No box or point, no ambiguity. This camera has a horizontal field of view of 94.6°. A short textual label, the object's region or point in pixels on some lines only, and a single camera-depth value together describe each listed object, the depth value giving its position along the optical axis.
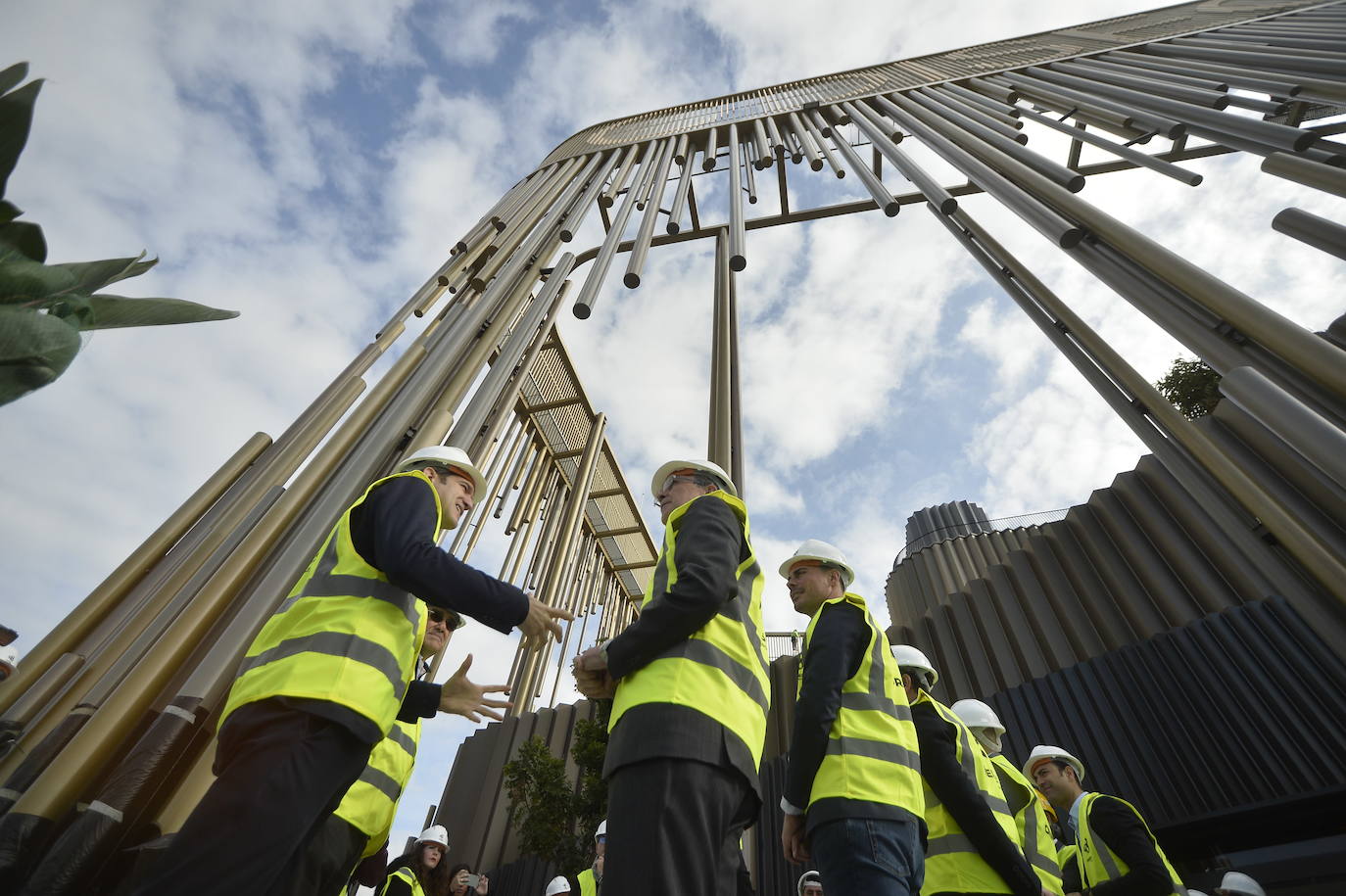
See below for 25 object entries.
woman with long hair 4.41
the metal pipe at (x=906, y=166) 3.77
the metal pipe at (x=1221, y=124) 2.85
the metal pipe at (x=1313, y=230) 1.99
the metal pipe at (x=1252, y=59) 3.44
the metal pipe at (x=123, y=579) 2.31
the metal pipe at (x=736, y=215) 3.89
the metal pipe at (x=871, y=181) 4.01
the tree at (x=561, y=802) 7.08
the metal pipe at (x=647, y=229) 3.62
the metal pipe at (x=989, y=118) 4.40
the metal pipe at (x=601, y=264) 3.26
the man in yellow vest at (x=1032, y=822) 3.14
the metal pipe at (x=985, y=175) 2.86
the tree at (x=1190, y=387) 14.65
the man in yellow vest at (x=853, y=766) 1.94
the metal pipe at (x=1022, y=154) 3.25
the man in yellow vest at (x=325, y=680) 1.30
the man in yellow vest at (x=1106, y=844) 2.87
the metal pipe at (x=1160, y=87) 3.70
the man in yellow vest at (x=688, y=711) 1.36
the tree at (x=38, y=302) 0.67
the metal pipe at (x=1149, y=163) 3.76
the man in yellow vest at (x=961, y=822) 2.33
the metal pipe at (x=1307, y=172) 2.12
